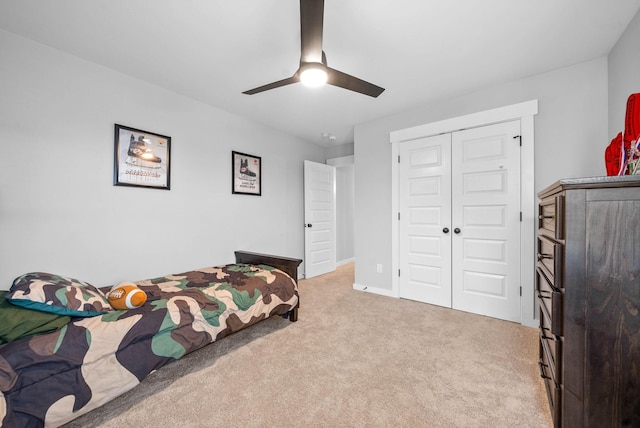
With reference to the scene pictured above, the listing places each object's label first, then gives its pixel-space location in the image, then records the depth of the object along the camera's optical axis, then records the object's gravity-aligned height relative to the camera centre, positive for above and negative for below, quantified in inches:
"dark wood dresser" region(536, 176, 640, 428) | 38.7 -13.6
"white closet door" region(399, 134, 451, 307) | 121.5 -2.6
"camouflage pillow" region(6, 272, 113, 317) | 54.0 -18.6
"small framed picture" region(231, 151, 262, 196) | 138.0 +22.2
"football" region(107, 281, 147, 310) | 67.0 -22.2
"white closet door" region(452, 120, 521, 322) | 105.1 -2.5
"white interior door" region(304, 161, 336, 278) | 174.6 -3.0
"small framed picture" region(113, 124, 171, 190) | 96.4 +21.8
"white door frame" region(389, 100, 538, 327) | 100.9 +5.8
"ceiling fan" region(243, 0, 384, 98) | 54.2 +38.1
